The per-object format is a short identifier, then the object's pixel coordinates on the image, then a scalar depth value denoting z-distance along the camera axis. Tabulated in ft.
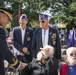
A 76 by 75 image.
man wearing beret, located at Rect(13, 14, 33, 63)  18.48
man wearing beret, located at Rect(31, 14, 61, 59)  17.75
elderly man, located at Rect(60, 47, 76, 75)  14.97
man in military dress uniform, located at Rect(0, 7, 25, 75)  11.66
